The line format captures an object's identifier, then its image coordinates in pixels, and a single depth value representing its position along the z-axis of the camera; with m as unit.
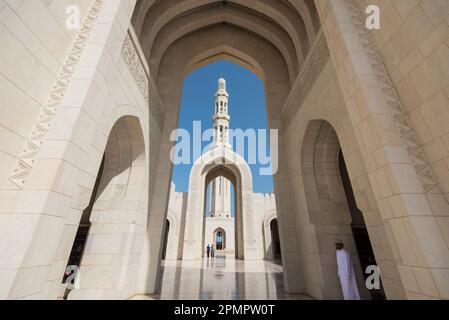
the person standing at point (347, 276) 3.90
